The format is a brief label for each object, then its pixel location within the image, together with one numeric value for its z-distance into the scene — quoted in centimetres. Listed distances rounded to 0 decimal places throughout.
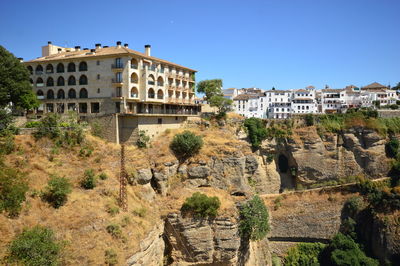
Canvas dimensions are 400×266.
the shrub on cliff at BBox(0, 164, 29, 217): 2507
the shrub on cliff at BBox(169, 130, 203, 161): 4178
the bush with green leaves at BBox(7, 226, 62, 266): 2203
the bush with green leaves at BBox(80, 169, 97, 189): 3203
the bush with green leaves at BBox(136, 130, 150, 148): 4216
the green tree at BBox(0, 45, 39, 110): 3950
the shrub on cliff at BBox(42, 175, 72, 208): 2822
